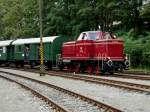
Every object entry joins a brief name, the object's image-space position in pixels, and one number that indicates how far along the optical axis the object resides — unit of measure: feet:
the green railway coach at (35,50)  130.93
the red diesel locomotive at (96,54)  100.01
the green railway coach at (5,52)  168.61
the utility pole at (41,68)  104.80
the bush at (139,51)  120.47
